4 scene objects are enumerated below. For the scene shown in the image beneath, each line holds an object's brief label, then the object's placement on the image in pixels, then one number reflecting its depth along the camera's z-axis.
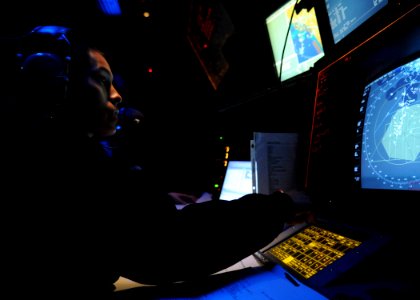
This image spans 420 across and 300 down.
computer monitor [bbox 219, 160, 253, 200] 1.68
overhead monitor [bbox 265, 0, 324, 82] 1.39
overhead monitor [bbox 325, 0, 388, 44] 0.97
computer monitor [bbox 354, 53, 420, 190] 0.62
